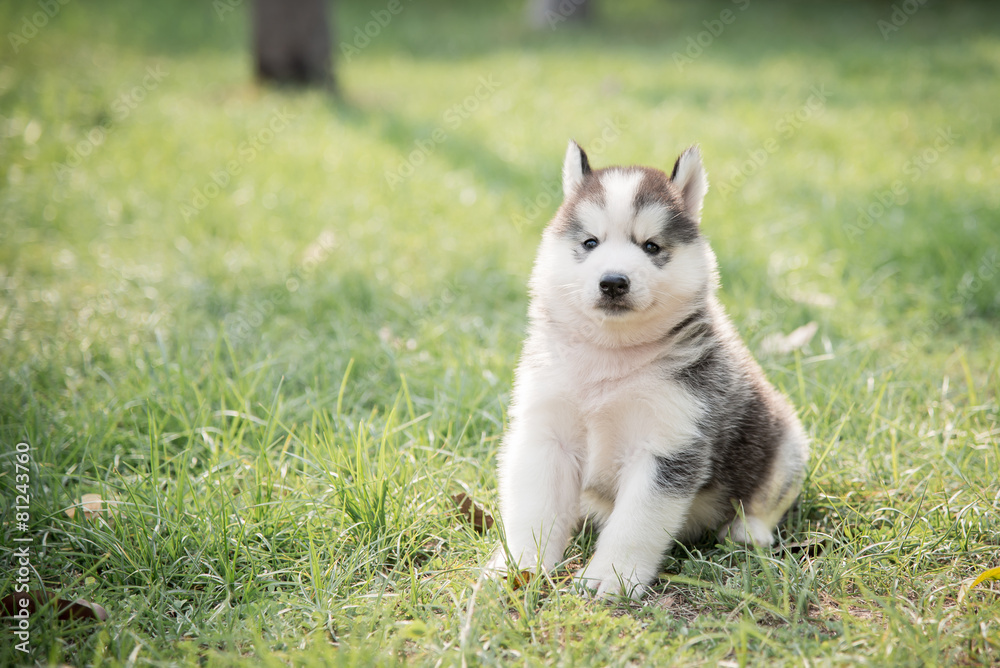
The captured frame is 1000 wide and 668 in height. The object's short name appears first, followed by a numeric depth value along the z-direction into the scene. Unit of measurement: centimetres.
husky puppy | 267
